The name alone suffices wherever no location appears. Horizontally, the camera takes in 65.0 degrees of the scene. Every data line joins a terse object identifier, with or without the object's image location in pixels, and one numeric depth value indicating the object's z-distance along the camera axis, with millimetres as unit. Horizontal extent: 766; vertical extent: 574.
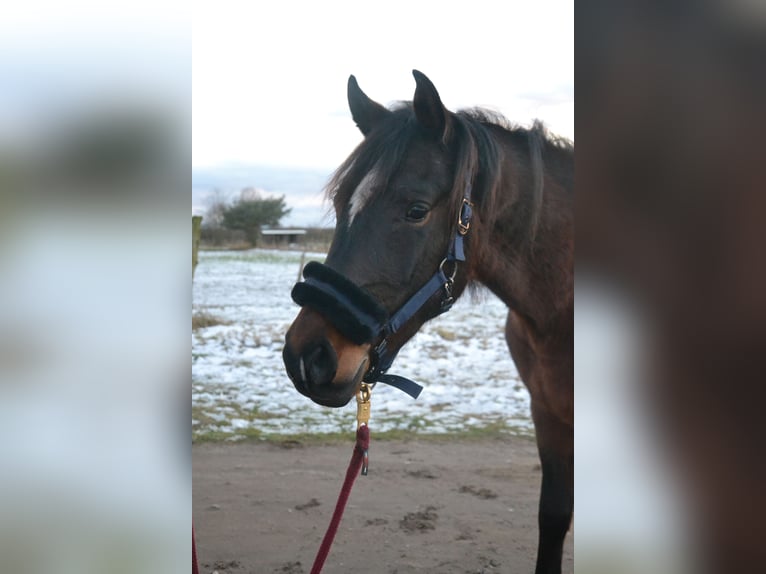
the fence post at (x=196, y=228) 4793
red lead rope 1260
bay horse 1365
